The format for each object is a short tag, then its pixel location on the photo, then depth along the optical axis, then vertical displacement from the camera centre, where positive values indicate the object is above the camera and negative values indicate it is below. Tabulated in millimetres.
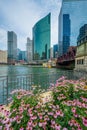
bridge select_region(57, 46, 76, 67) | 20474 +3074
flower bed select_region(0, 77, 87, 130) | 911 -708
